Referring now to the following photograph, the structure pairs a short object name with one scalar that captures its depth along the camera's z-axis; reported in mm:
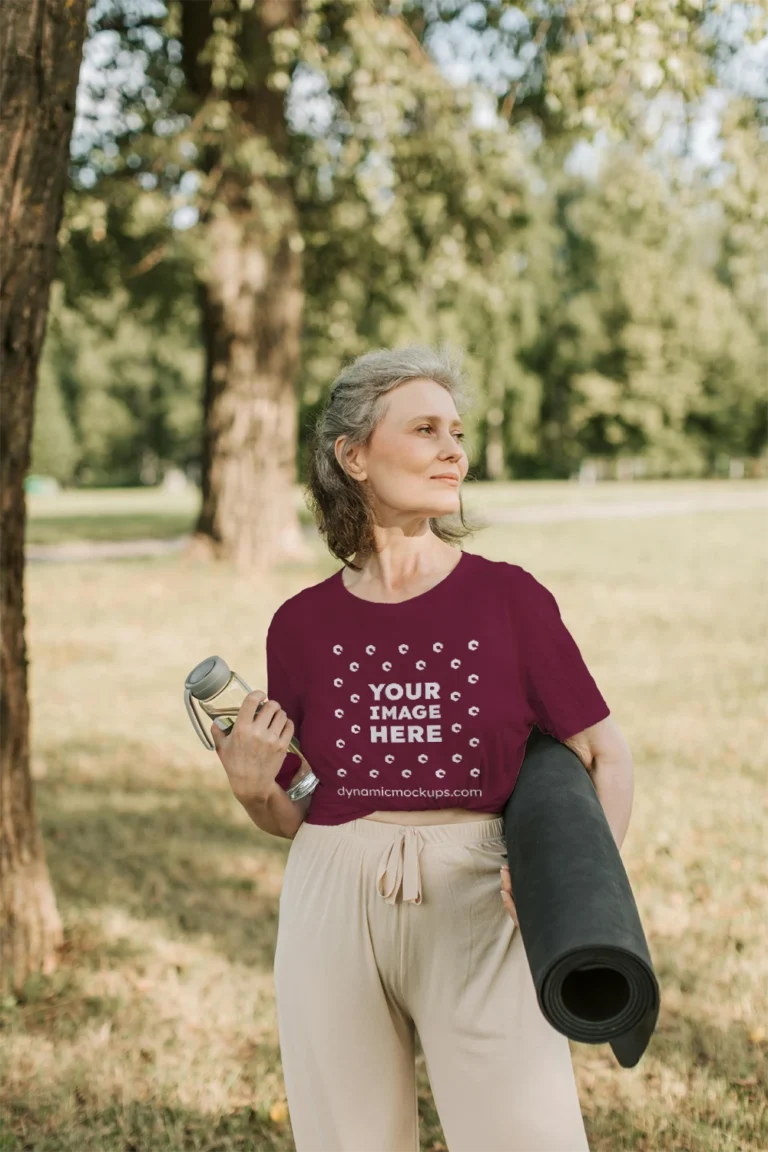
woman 2014
